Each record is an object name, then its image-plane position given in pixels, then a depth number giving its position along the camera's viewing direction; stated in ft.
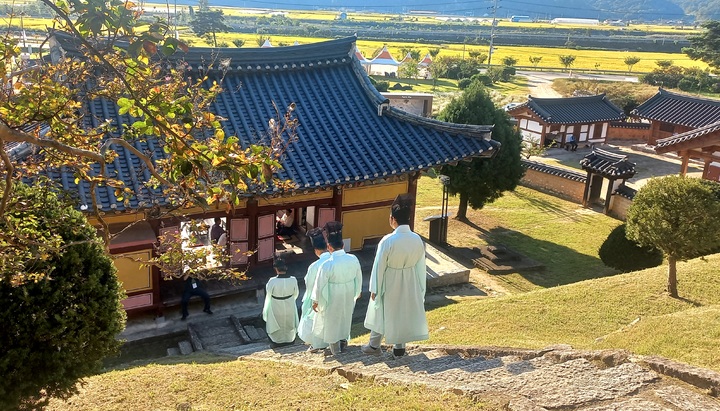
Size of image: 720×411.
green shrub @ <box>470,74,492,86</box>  178.61
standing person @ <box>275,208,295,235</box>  50.80
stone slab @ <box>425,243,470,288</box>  47.26
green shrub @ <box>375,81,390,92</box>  157.38
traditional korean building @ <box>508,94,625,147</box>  111.85
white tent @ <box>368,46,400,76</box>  192.85
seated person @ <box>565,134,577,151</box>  113.60
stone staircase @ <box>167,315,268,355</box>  35.19
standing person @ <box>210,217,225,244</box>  46.26
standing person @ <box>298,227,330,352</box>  26.42
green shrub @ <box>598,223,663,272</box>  49.34
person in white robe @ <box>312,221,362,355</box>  26.05
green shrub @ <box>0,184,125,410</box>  15.90
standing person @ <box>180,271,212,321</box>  37.99
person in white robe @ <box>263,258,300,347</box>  31.81
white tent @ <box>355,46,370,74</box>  186.17
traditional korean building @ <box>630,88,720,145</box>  110.73
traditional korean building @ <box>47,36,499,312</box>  38.32
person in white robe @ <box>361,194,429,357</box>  23.62
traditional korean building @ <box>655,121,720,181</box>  60.49
